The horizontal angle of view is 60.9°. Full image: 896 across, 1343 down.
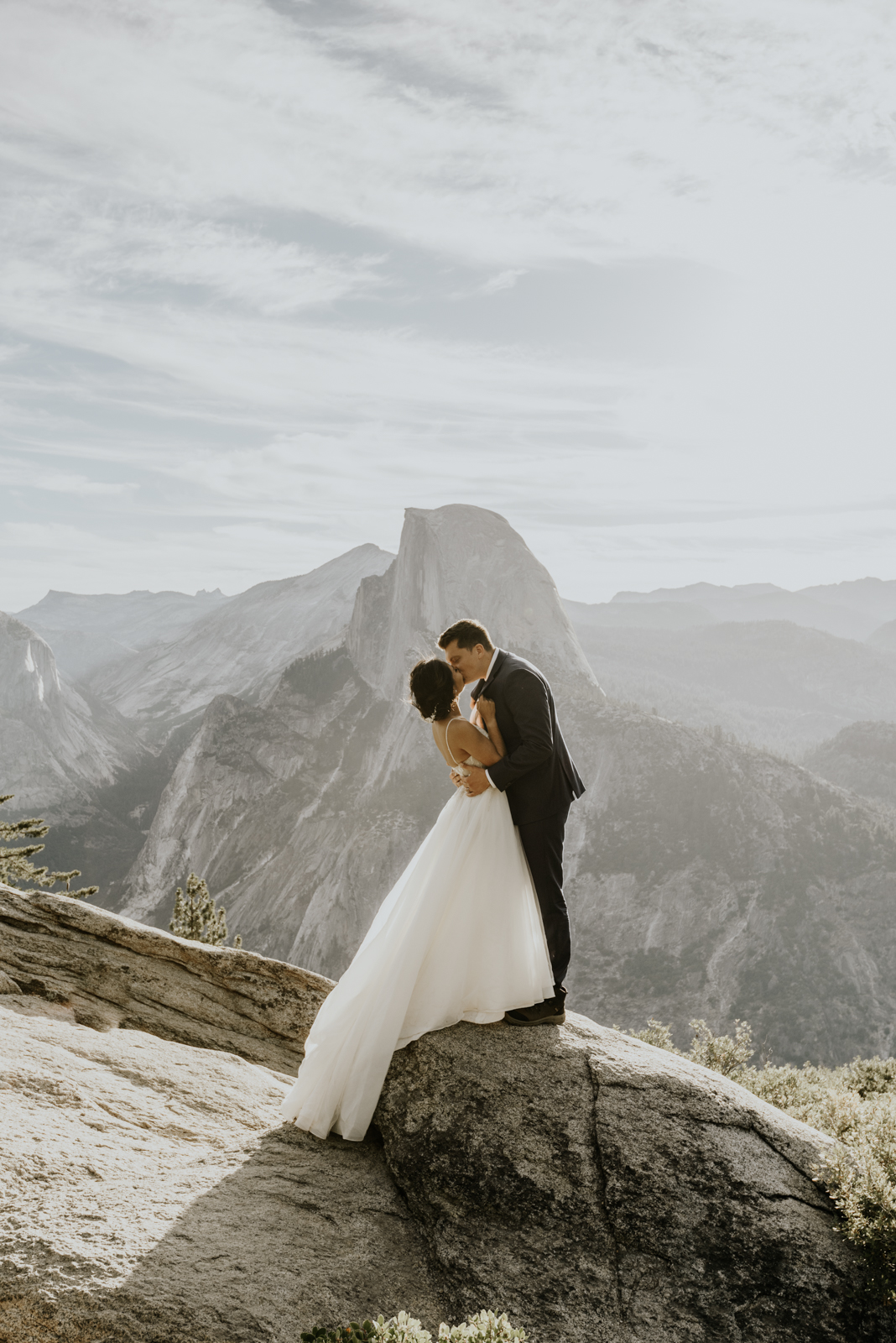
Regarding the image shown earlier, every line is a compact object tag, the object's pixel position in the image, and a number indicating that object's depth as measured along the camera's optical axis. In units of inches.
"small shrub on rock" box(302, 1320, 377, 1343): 159.0
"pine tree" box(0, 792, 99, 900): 893.2
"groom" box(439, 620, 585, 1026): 272.1
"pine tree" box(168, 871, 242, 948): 1149.1
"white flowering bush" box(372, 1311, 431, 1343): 159.3
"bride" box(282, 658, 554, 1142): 266.2
